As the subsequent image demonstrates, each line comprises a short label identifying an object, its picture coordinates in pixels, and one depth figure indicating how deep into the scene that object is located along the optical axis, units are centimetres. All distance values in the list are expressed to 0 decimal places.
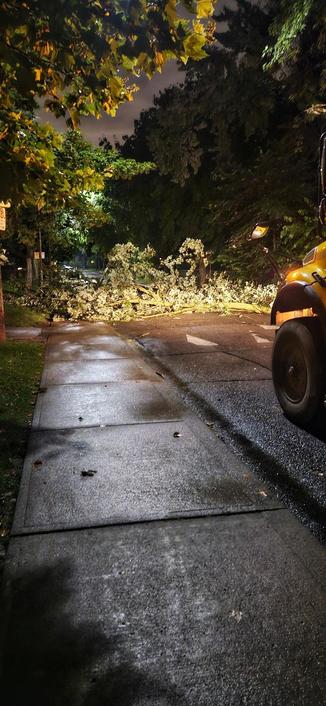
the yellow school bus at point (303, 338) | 491
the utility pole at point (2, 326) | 1079
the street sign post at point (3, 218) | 1028
